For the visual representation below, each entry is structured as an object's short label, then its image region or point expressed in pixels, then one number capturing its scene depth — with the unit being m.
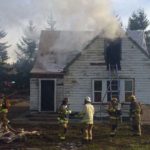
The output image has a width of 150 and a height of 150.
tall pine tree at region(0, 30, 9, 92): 50.14
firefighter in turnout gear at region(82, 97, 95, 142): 17.39
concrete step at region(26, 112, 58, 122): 25.39
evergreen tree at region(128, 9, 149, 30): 70.38
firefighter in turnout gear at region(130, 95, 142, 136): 19.55
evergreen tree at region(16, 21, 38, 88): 49.34
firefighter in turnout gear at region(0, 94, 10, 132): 18.84
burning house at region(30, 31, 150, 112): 25.89
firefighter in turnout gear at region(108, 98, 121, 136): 19.11
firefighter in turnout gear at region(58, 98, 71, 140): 18.30
